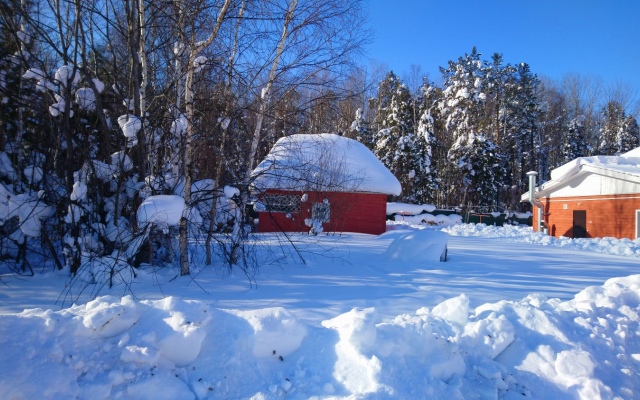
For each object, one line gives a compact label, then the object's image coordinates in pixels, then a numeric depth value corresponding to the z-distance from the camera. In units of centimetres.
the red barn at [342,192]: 808
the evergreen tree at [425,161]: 3130
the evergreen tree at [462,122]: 3166
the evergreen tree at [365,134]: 3353
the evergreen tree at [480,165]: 3117
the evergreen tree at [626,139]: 3997
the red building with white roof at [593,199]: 1702
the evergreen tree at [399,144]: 3116
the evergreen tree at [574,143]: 3906
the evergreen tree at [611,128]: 4075
